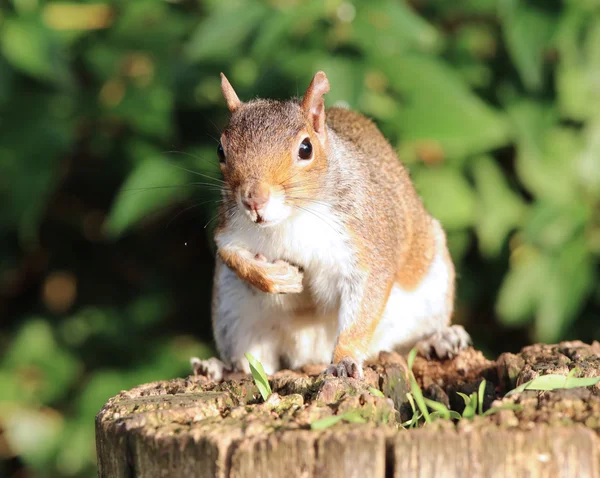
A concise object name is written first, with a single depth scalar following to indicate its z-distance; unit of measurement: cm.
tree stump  231
